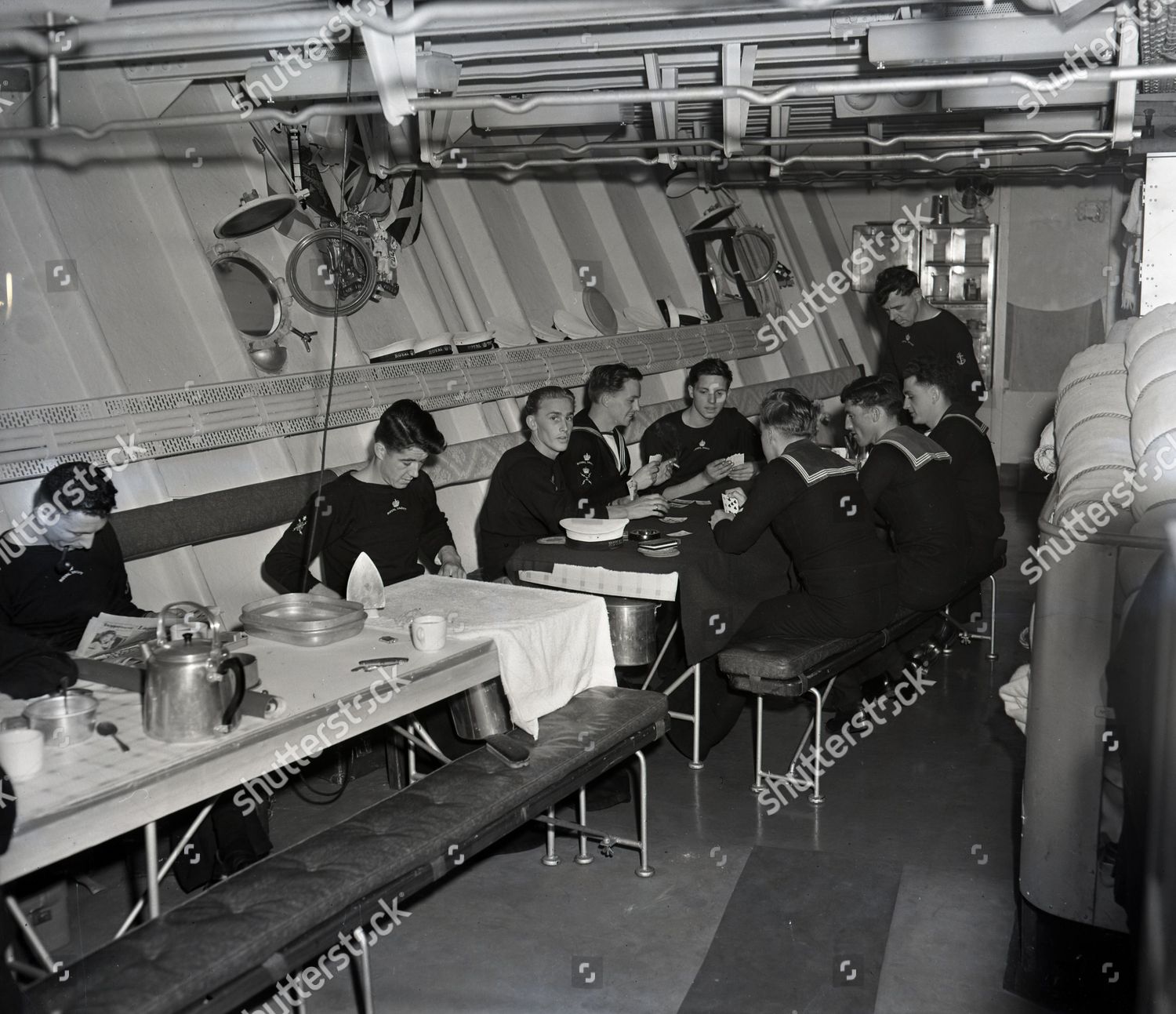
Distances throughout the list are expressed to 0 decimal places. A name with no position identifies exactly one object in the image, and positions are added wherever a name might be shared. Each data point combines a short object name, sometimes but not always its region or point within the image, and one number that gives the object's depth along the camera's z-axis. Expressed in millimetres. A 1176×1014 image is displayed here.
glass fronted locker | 12586
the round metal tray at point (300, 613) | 3820
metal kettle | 2990
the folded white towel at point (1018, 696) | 4324
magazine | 3596
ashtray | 5426
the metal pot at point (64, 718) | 2977
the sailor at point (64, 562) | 4199
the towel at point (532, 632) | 4000
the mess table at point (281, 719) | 2684
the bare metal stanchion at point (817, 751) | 5094
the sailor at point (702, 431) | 7074
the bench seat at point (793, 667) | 4887
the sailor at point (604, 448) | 6426
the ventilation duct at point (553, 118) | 6570
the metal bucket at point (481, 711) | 4055
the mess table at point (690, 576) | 5070
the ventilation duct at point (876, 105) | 6359
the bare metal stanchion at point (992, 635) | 7059
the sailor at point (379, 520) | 5070
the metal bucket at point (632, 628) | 5109
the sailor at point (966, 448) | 6422
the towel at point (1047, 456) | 5812
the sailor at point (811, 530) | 5117
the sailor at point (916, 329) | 8711
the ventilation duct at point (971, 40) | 4801
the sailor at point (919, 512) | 5668
